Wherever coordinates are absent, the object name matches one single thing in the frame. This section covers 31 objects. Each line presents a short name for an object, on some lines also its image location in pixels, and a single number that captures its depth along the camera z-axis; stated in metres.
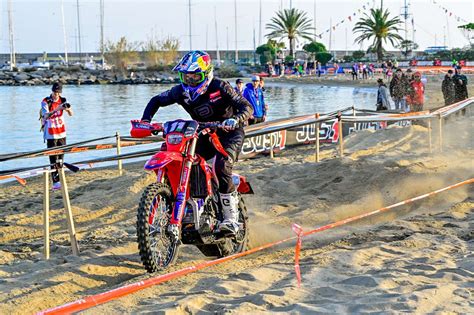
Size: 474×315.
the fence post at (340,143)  12.46
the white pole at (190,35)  98.90
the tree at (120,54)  107.62
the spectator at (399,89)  23.48
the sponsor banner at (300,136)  16.08
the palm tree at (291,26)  94.88
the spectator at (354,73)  62.91
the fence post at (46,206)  6.75
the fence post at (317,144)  12.86
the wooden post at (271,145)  15.46
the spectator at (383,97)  24.03
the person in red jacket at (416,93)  22.98
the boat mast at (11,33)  93.76
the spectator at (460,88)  24.23
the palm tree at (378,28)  81.69
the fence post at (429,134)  13.95
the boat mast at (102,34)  99.31
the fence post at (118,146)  12.98
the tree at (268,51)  94.12
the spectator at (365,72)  63.17
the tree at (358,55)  87.50
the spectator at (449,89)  24.73
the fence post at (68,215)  6.79
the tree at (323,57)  88.50
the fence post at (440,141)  14.06
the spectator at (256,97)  16.50
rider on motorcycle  6.48
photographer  12.81
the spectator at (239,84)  16.46
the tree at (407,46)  83.56
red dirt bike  5.95
